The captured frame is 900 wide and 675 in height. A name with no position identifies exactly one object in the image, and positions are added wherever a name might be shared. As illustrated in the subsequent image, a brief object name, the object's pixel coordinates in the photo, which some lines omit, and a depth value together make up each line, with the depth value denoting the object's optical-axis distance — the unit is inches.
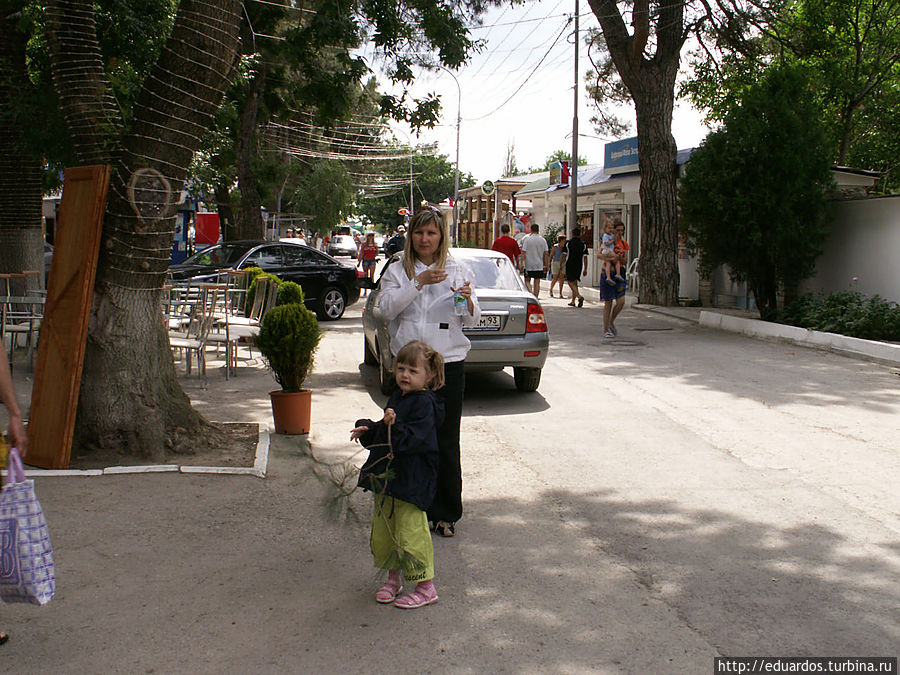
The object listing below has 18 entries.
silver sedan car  367.2
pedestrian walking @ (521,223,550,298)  824.3
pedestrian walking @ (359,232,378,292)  1057.3
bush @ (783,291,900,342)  514.9
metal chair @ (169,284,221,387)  390.3
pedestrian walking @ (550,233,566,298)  959.6
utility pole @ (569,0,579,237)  1059.4
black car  669.3
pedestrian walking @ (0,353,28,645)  137.3
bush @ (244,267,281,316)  524.7
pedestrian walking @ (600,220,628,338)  549.6
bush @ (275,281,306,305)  482.3
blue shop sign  1002.7
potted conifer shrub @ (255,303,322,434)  293.3
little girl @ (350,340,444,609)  158.6
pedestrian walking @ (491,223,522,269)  772.4
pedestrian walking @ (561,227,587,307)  808.3
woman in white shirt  180.5
